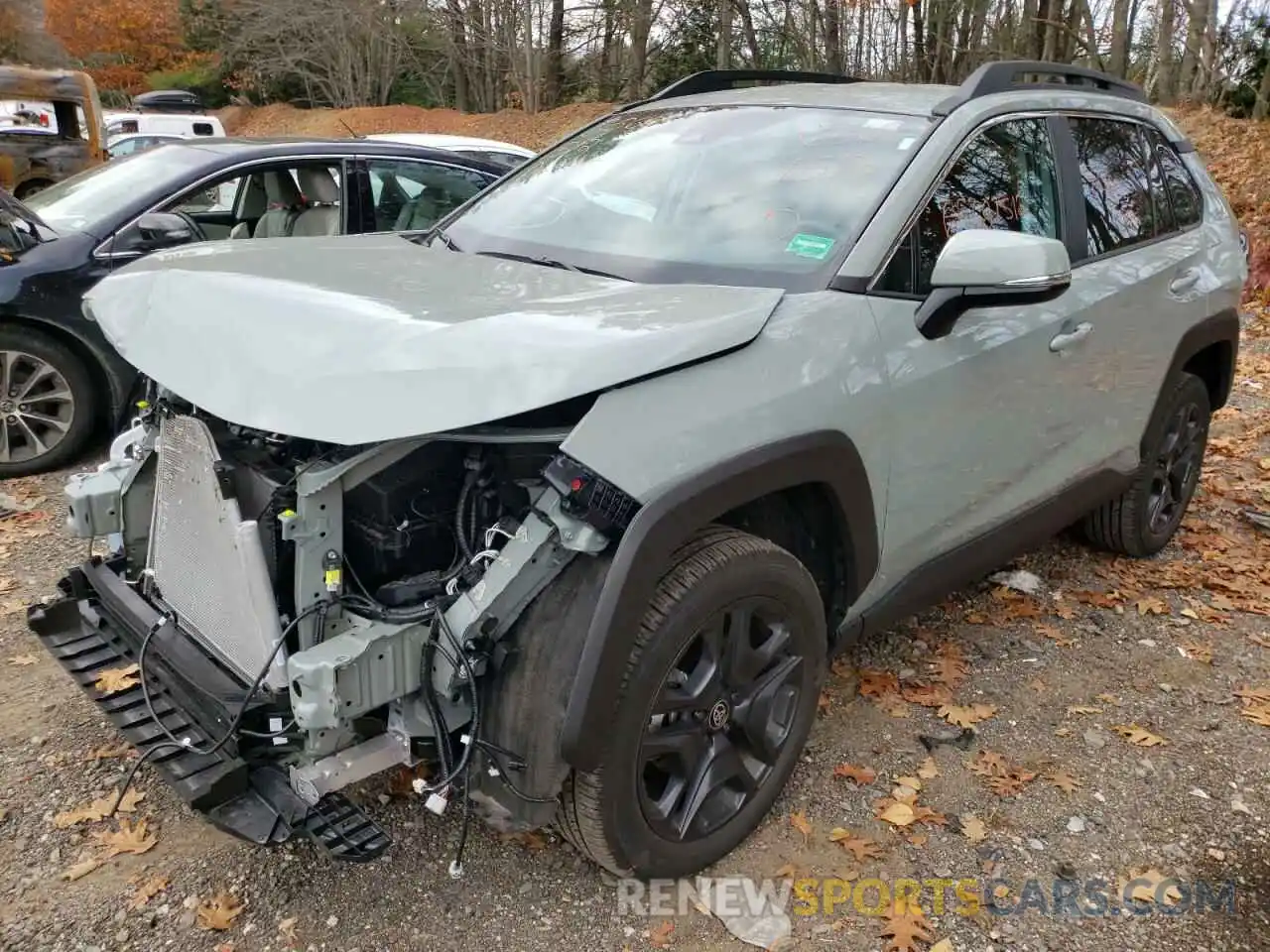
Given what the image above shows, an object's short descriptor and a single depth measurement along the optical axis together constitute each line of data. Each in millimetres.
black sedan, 5168
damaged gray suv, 2221
